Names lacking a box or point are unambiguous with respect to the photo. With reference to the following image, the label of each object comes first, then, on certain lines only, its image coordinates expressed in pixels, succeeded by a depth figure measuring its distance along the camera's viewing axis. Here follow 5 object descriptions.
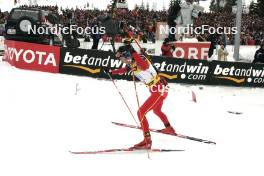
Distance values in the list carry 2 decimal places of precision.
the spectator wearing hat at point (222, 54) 21.98
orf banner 20.44
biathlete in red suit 8.36
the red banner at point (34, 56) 16.31
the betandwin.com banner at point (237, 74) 17.42
